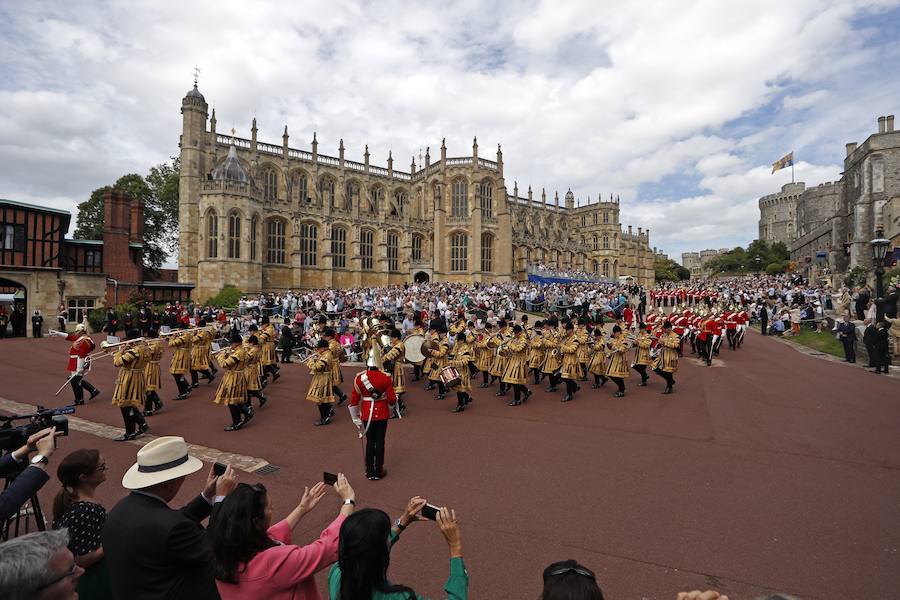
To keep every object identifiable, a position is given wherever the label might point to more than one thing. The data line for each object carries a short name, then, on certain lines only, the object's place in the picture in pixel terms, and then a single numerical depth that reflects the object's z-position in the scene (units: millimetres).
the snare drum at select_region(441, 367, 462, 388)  8992
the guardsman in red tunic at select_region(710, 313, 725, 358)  15477
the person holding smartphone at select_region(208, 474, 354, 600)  2373
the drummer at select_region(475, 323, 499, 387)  12703
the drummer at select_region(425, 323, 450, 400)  11703
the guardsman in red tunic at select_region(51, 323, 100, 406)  10281
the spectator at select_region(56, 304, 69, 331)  20016
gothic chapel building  36719
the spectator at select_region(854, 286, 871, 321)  17875
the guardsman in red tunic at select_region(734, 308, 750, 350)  18094
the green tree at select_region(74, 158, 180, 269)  41125
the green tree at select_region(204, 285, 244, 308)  33406
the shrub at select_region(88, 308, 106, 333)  23820
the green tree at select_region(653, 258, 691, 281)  82688
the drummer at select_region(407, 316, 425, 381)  11619
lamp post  13059
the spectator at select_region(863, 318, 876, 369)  13258
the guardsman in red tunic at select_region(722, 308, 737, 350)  17859
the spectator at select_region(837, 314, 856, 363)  14711
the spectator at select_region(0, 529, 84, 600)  1584
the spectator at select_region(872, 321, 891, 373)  12695
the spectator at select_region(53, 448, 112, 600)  2768
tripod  3609
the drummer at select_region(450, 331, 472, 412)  10344
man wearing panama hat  2346
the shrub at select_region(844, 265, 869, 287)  25816
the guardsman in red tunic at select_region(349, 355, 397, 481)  6398
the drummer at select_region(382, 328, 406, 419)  9447
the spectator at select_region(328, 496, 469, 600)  2162
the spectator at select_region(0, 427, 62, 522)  2664
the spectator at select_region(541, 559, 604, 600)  1736
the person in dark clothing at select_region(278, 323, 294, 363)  16303
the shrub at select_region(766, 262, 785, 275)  62375
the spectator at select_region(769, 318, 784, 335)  22406
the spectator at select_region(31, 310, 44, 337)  21491
